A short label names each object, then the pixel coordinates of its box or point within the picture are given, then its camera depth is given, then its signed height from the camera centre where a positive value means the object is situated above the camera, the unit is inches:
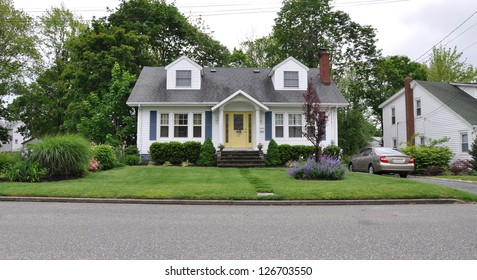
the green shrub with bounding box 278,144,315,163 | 764.6 -1.8
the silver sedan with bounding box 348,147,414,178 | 599.5 -22.0
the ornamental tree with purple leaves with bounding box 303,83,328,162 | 500.4 +54.5
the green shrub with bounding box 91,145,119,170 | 620.4 -11.0
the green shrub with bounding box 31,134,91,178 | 471.2 -6.5
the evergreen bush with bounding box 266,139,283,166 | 743.1 -10.4
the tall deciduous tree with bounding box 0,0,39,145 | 1214.9 +386.3
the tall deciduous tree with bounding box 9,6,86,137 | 1299.2 +258.8
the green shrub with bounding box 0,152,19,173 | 490.0 -12.6
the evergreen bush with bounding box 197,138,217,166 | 729.6 -9.5
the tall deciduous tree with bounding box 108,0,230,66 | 1237.7 +473.7
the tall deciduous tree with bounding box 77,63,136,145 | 882.8 +99.5
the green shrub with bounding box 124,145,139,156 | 775.7 +1.3
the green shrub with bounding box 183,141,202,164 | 751.7 -2.8
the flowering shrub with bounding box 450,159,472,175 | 747.7 -39.9
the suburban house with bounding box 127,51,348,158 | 789.9 +101.4
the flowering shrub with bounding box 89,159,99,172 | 571.2 -25.5
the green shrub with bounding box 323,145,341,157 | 756.8 -1.9
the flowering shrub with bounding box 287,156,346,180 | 489.4 -30.1
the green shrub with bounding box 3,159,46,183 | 456.4 -28.6
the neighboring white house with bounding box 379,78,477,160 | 871.7 +105.5
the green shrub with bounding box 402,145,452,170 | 750.5 -14.7
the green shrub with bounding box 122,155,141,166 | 736.0 -19.7
